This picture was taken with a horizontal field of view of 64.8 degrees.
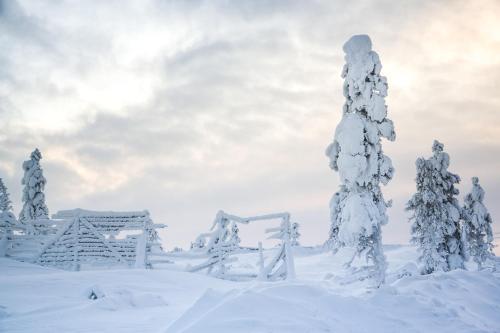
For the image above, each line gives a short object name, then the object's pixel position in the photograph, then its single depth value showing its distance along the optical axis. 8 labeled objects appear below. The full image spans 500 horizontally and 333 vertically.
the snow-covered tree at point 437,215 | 25.61
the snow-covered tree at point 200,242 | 25.61
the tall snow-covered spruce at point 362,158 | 15.55
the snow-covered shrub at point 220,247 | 18.45
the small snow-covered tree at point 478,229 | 31.97
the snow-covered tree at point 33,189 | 33.09
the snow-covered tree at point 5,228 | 17.29
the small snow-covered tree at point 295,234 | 50.65
